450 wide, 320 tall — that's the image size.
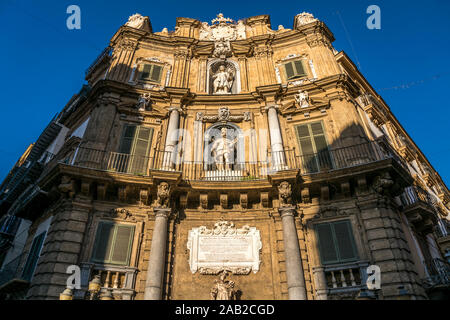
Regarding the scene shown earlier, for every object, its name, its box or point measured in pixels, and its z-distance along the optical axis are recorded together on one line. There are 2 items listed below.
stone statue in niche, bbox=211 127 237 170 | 13.52
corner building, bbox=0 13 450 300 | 10.39
